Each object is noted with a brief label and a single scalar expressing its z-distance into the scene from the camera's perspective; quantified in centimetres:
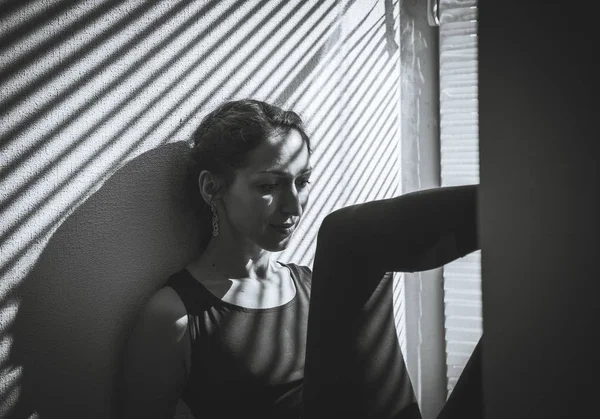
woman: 91
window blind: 216
